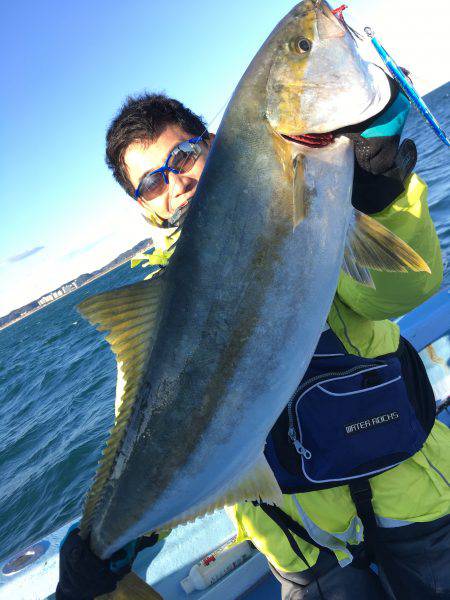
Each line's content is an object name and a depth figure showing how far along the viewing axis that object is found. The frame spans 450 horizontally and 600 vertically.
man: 0.55
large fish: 0.50
